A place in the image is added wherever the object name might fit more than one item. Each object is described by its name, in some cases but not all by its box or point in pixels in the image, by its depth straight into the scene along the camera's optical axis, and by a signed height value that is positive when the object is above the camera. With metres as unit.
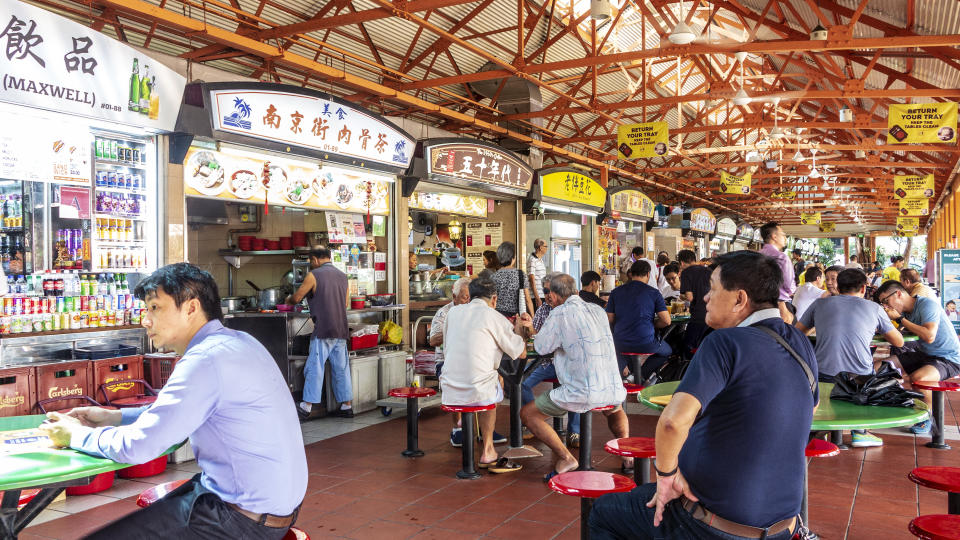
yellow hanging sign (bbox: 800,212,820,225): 33.00 +1.80
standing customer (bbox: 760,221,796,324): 7.12 +0.13
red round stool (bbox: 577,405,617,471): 5.03 -1.33
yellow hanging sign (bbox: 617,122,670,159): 12.28 +2.10
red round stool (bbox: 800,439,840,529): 3.85 -1.08
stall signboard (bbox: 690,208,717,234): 22.19 +1.21
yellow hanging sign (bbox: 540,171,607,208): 12.27 +1.30
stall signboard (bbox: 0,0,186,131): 4.72 +1.39
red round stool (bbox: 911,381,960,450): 5.91 -1.39
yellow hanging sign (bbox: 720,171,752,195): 18.98 +2.01
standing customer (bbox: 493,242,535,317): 8.38 -0.33
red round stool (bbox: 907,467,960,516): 2.85 -0.93
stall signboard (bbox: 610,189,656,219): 15.56 +1.26
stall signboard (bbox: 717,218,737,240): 26.48 +1.11
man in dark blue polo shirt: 2.14 -0.56
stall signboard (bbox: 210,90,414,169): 6.40 +1.38
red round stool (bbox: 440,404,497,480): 5.21 -1.49
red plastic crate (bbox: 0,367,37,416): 4.89 -0.93
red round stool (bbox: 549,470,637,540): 2.96 -0.98
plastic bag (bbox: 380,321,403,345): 8.57 -0.91
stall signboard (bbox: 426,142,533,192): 9.23 +1.35
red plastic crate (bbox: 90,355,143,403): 5.43 -0.91
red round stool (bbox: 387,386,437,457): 5.81 -1.29
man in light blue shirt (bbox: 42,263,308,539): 2.21 -0.60
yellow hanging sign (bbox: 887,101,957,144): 10.95 +2.13
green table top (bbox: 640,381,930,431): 3.12 -0.75
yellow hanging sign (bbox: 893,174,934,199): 18.71 +1.92
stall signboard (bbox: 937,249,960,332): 11.32 -0.32
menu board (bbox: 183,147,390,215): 6.63 +0.83
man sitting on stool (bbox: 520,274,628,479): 4.82 -0.69
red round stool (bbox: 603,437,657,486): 3.61 -1.01
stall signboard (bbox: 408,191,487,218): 10.38 +0.87
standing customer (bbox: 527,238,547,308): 9.95 -0.17
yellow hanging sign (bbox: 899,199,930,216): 23.64 +1.70
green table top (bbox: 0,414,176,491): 2.20 -0.69
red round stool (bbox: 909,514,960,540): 2.43 -0.97
